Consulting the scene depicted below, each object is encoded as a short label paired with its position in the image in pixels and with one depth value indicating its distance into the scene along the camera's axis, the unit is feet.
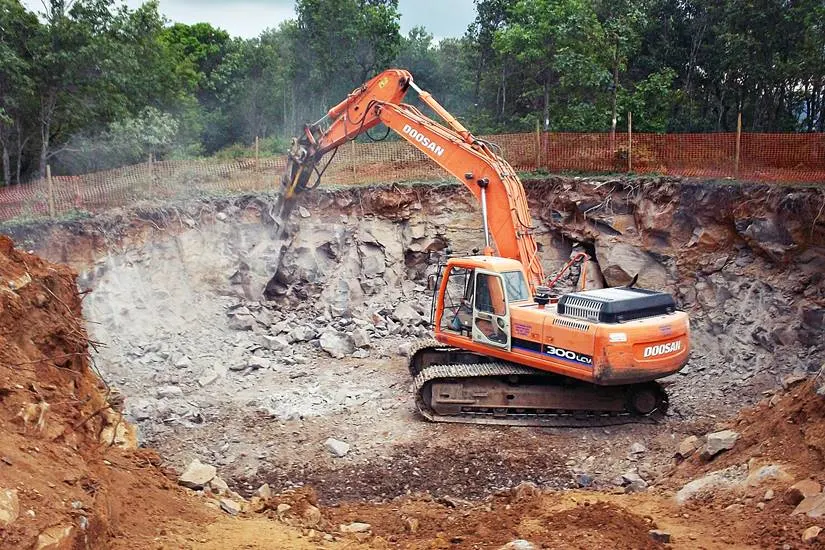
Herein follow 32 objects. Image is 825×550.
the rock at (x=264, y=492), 23.48
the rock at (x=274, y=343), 39.34
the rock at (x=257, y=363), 37.14
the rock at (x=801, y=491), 19.11
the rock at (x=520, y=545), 18.34
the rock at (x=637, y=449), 27.66
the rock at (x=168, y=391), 32.94
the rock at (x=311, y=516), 21.07
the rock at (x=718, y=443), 24.38
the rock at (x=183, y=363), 36.22
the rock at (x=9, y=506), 13.44
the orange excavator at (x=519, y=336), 28.40
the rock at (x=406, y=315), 43.88
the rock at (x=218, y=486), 22.98
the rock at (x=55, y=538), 13.57
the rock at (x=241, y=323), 41.27
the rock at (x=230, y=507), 20.97
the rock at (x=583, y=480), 25.57
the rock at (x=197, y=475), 22.45
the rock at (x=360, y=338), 40.01
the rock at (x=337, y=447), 27.78
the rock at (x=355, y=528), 21.38
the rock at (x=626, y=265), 41.98
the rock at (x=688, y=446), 25.81
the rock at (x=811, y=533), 17.17
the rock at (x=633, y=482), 24.66
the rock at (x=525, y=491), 23.75
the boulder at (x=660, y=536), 19.04
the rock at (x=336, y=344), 39.32
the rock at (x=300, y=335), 40.51
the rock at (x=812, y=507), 18.12
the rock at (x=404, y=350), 39.26
